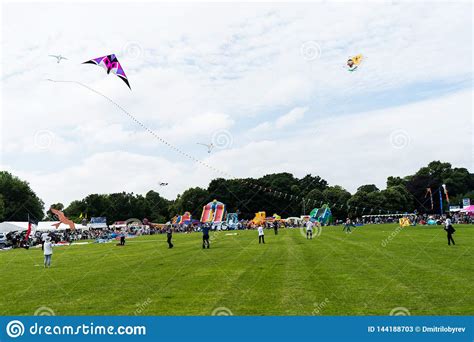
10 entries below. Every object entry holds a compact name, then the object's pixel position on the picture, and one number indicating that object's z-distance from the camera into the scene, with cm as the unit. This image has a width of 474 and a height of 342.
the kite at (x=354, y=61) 3116
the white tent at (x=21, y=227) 6212
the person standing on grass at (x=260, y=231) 3753
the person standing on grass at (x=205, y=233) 3353
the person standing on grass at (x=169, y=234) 3666
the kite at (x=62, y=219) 5841
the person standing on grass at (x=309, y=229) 4312
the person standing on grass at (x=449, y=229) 2928
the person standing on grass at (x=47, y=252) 2542
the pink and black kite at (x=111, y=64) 1992
